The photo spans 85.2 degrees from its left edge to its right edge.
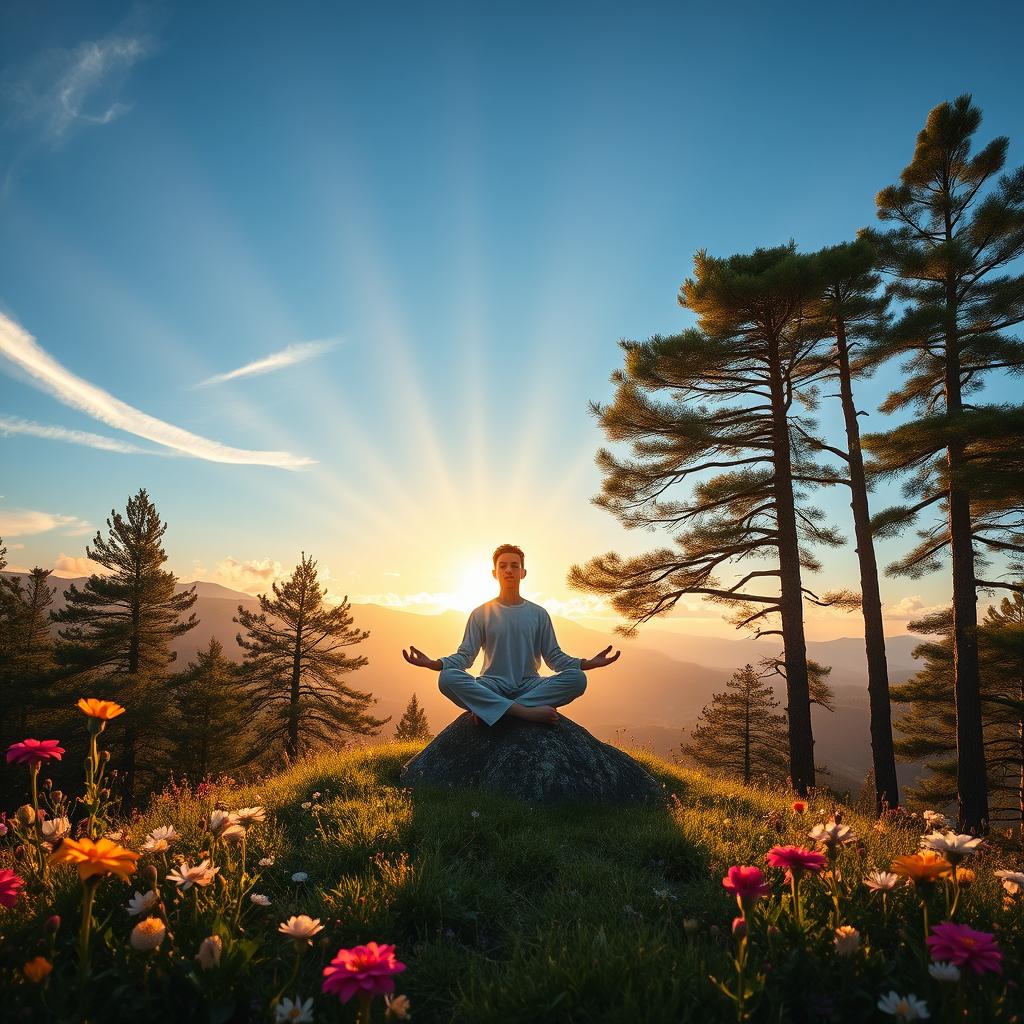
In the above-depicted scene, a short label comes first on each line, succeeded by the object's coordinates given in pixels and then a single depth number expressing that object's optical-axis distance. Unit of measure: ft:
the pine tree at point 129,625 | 59.26
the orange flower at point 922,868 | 5.44
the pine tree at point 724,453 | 34.12
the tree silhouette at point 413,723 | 94.04
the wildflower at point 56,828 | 7.25
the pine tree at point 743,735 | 80.43
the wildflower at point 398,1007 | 4.41
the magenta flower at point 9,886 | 5.30
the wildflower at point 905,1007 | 4.24
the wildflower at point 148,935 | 5.16
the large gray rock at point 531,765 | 17.78
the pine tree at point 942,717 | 49.44
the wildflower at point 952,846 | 5.84
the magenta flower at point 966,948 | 4.33
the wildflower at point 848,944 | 5.43
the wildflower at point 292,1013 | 4.71
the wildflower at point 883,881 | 6.45
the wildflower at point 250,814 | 7.80
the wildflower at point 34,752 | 7.18
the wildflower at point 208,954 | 5.15
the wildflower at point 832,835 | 6.64
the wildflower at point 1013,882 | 6.33
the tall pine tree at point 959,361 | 33.78
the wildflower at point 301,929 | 4.85
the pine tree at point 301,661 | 66.18
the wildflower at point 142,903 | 5.68
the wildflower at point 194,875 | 6.06
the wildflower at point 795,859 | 5.75
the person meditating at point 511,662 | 19.80
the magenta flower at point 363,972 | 3.81
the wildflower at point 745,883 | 5.31
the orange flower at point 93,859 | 4.73
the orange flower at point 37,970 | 4.53
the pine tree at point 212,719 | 64.95
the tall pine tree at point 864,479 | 34.45
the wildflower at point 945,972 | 4.55
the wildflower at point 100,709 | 7.04
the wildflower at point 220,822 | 7.46
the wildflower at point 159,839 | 6.83
